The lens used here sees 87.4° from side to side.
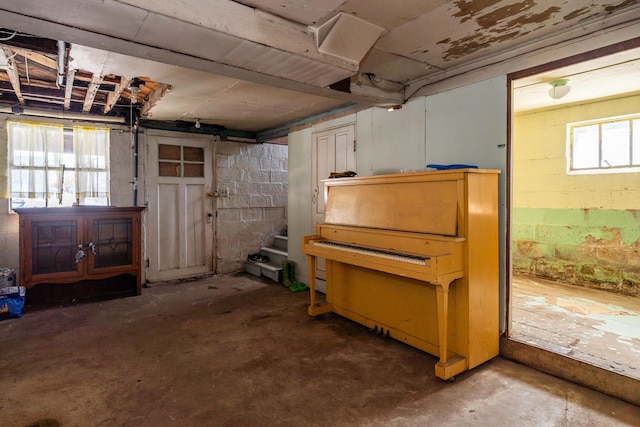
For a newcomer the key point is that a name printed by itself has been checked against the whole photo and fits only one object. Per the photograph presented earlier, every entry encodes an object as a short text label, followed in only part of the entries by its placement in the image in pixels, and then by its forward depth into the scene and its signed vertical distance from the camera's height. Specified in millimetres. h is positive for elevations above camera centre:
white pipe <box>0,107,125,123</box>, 4012 +1184
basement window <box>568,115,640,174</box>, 3936 +765
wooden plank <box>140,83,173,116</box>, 3528 +1283
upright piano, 2393 -373
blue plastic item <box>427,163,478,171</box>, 2592 +323
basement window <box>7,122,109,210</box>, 4020 +554
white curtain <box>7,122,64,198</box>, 3996 +610
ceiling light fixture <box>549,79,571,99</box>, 3341 +1243
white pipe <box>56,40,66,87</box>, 2420 +1167
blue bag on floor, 3516 -989
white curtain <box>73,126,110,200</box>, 4344 +631
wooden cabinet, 3779 -435
